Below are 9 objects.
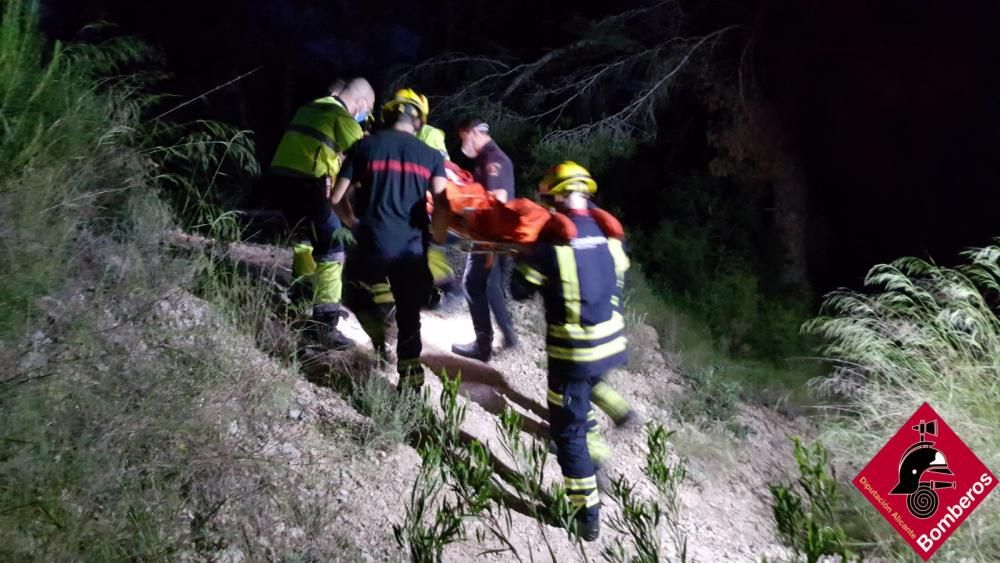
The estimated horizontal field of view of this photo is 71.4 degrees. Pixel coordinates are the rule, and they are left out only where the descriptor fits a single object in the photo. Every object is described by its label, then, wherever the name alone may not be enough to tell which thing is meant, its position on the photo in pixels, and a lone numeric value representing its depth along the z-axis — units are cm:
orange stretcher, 370
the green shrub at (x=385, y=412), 388
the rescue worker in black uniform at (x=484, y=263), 520
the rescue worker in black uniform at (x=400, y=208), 418
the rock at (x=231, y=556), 291
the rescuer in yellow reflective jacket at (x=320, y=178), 448
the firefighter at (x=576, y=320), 362
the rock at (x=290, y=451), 354
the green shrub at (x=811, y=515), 202
